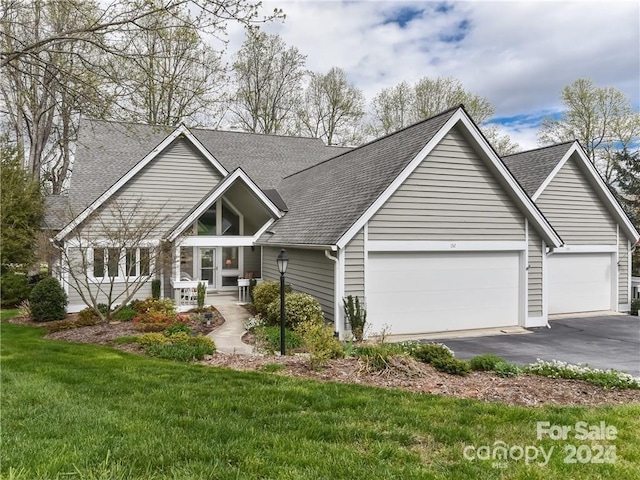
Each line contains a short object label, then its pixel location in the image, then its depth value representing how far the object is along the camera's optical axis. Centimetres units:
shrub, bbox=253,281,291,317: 1318
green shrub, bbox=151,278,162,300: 1555
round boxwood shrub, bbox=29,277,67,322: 1309
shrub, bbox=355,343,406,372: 707
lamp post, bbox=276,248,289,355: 867
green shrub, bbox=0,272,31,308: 1631
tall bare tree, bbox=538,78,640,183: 3170
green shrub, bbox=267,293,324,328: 1109
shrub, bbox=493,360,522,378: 703
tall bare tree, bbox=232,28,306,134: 3164
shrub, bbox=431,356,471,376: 716
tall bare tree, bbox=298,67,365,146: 3503
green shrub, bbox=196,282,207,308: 1452
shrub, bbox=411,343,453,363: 760
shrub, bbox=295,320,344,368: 724
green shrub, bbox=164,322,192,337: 1055
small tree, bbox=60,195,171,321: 1298
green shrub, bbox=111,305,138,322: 1317
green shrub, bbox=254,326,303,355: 933
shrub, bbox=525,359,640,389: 642
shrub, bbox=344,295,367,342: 1066
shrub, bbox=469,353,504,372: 742
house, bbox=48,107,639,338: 1140
